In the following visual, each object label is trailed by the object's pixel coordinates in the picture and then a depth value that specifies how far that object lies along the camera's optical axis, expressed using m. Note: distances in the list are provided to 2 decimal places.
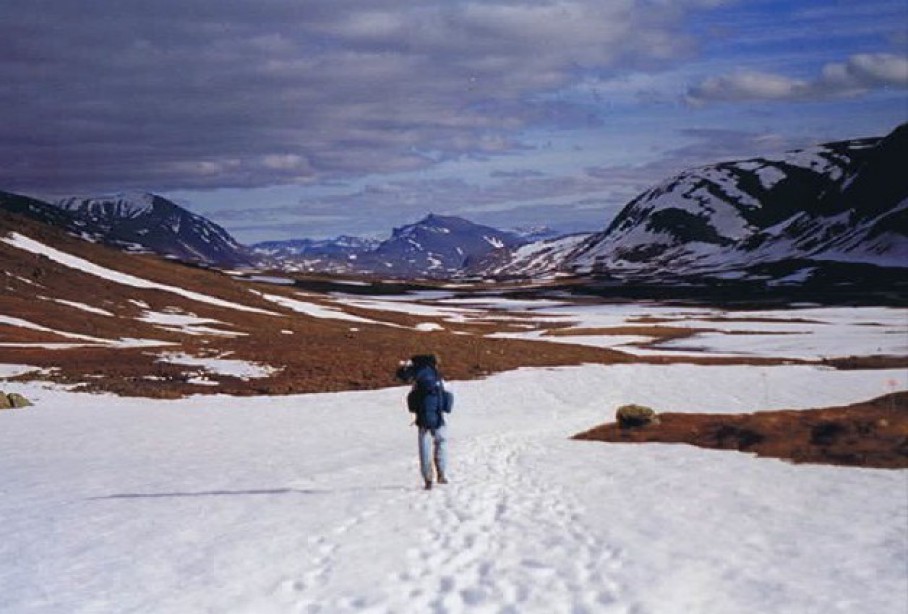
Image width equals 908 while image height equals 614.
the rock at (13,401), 32.66
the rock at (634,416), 29.52
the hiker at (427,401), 16.58
